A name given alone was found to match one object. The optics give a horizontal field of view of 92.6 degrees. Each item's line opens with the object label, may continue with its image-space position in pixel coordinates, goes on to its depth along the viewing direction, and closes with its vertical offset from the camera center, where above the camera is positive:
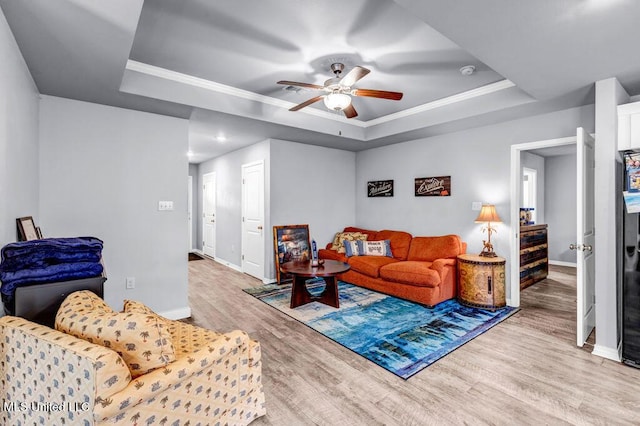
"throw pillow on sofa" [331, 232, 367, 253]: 5.40 -0.48
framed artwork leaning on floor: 5.00 -0.55
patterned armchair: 1.21 -0.73
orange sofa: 3.85 -0.78
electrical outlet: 3.36 -0.76
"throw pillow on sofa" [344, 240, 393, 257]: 5.00 -0.61
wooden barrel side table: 3.77 -0.91
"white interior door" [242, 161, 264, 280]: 5.27 -0.12
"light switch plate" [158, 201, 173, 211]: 3.56 +0.10
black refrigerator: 2.44 -0.45
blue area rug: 2.63 -1.22
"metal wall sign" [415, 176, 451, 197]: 4.65 +0.38
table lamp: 3.90 -0.12
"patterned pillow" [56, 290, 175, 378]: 1.32 -0.53
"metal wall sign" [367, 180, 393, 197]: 5.46 +0.42
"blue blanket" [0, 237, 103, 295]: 1.64 -0.27
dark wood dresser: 4.75 -0.75
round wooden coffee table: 3.67 -0.89
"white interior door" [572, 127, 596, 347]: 2.71 -0.26
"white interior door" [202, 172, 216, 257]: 7.39 -0.04
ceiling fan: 2.69 +1.11
